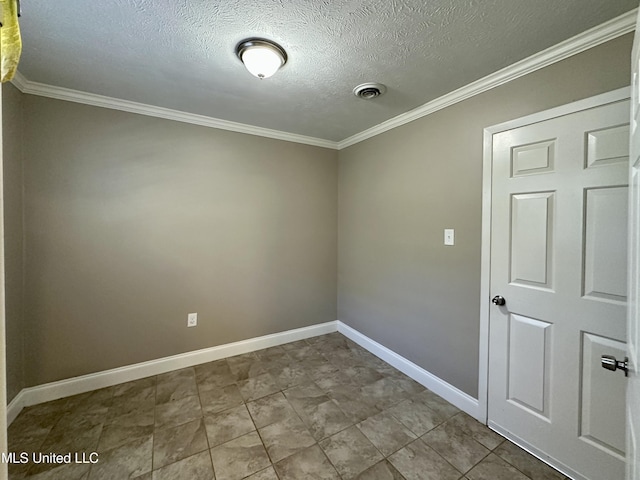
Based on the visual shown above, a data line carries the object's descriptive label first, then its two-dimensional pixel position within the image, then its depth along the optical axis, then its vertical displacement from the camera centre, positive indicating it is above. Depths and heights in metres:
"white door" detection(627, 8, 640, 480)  0.85 -0.18
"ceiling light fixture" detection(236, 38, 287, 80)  1.52 +1.03
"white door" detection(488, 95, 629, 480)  1.37 -0.28
